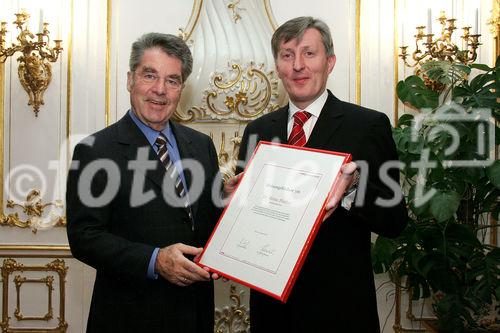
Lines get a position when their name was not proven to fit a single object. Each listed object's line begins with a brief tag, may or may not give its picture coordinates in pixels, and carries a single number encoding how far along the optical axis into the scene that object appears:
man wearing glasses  1.83
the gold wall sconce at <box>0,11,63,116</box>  3.35
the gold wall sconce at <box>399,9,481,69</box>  3.29
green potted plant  2.92
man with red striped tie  1.93
